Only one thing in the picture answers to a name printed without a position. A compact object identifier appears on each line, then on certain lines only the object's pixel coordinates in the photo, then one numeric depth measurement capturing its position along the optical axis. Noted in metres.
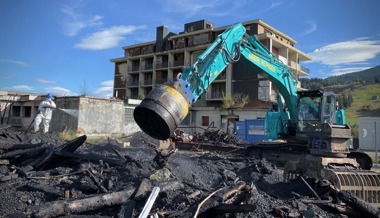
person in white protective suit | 15.45
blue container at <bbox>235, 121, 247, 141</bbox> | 25.41
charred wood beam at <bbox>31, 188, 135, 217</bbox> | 4.68
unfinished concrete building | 38.19
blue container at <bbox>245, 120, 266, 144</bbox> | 24.11
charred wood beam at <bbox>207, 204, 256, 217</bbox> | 4.69
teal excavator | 5.77
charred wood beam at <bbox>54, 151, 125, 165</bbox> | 7.62
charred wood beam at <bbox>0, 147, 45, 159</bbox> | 8.52
